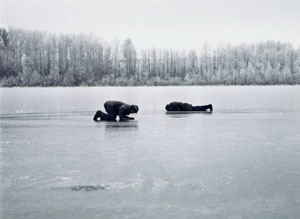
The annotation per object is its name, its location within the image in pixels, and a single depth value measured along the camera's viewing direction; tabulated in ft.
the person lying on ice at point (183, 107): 72.71
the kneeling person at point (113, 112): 54.95
